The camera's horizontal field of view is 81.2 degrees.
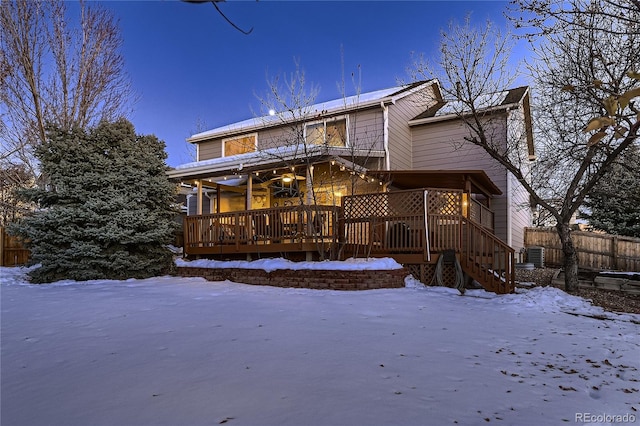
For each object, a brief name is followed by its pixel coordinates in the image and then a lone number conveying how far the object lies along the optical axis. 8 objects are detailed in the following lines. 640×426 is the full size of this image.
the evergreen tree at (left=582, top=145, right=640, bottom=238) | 8.08
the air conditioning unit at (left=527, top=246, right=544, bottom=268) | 14.41
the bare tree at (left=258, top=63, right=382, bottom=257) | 10.17
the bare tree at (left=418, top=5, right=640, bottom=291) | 7.19
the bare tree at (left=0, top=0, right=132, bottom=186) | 12.40
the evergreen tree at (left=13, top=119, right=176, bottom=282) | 8.89
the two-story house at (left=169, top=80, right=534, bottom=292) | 8.45
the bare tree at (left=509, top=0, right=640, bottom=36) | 6.07
